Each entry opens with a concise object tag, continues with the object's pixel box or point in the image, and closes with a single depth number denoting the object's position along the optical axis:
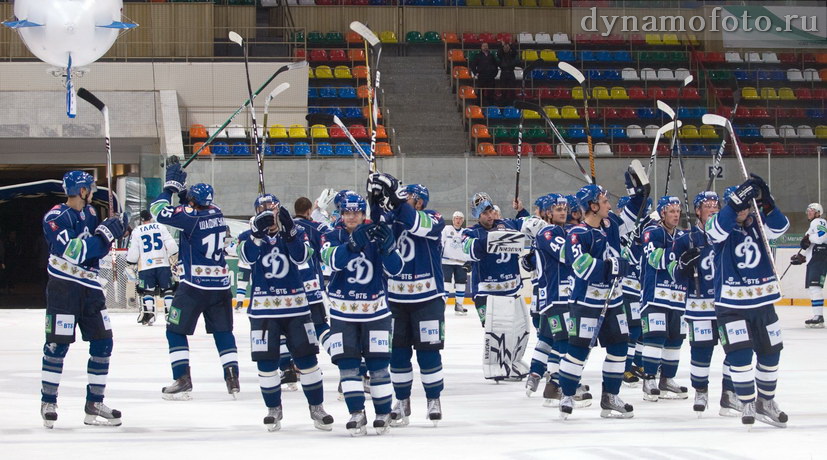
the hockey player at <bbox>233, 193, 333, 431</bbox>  14.41
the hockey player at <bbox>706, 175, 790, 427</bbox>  14.24
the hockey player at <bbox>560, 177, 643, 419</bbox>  15.12
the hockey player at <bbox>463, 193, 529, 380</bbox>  19.30
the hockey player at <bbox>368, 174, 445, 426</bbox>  14.87
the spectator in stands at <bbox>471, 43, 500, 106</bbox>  46.37
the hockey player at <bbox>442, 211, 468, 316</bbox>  34.31
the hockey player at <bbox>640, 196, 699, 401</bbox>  16.95
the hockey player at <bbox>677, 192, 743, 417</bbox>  15.79
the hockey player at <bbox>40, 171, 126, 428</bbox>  14.82
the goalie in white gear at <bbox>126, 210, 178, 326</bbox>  28.59
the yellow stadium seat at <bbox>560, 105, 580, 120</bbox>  45.97
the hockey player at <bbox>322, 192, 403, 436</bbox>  13.90
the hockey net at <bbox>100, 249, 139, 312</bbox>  35.19
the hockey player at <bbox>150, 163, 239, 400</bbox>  17.72
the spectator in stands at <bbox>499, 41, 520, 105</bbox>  46.28
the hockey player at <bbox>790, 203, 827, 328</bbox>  31.09
